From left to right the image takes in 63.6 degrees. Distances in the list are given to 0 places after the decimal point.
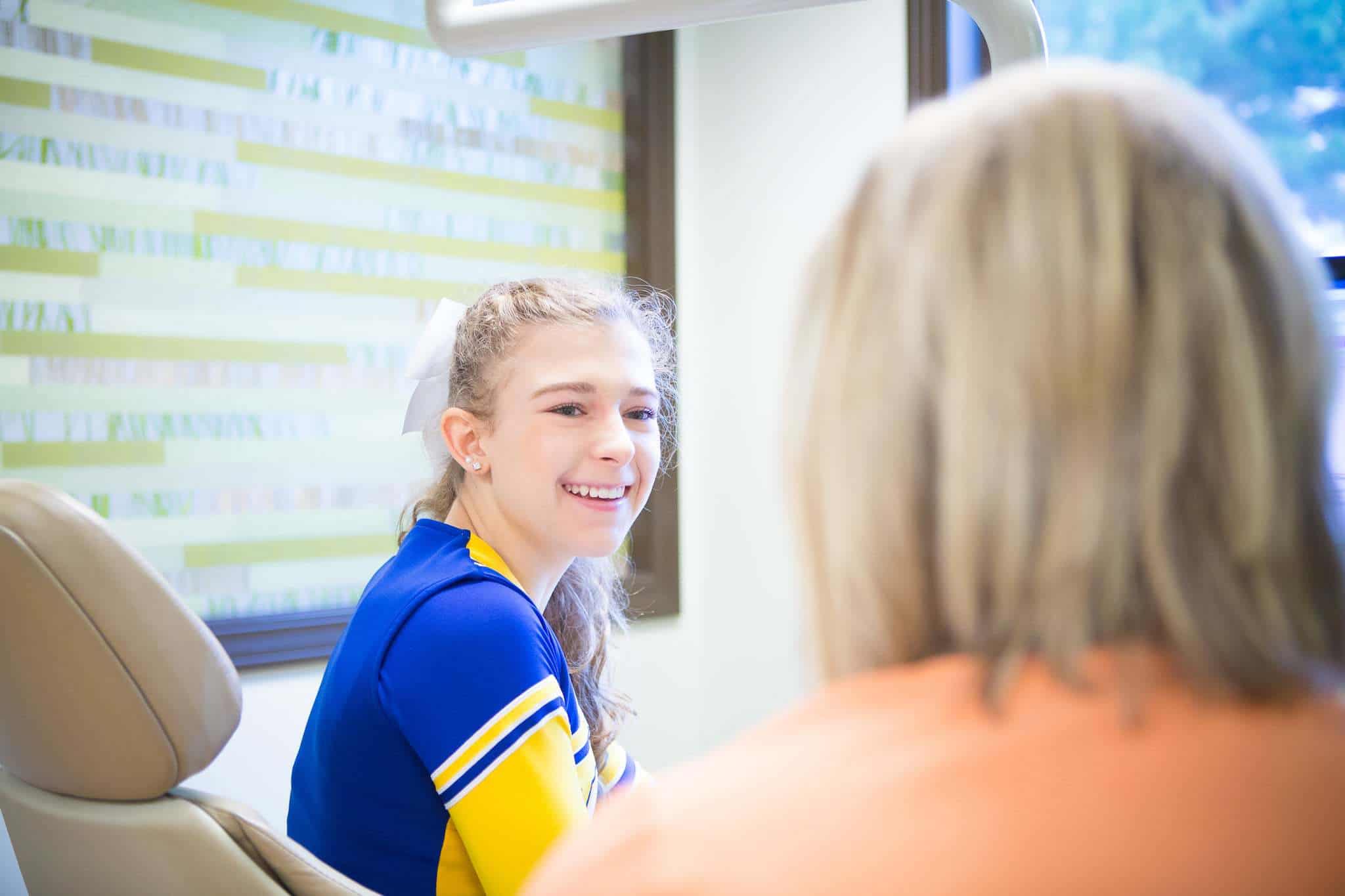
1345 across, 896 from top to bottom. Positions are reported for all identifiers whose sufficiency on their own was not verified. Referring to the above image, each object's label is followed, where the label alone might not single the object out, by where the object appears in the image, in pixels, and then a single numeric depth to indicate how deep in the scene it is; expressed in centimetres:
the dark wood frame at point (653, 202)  265
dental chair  82
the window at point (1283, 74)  180
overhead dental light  80
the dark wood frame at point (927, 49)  228
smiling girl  93
